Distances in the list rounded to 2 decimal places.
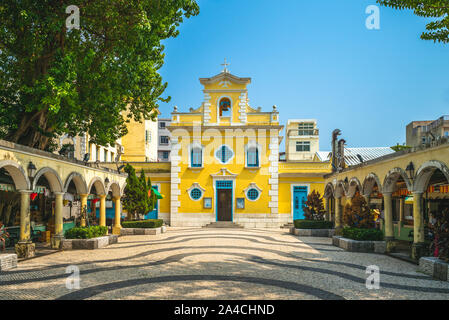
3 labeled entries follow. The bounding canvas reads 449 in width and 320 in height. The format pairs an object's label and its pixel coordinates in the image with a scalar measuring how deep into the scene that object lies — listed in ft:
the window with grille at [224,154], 89.45
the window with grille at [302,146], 215.72
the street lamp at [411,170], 38.33
